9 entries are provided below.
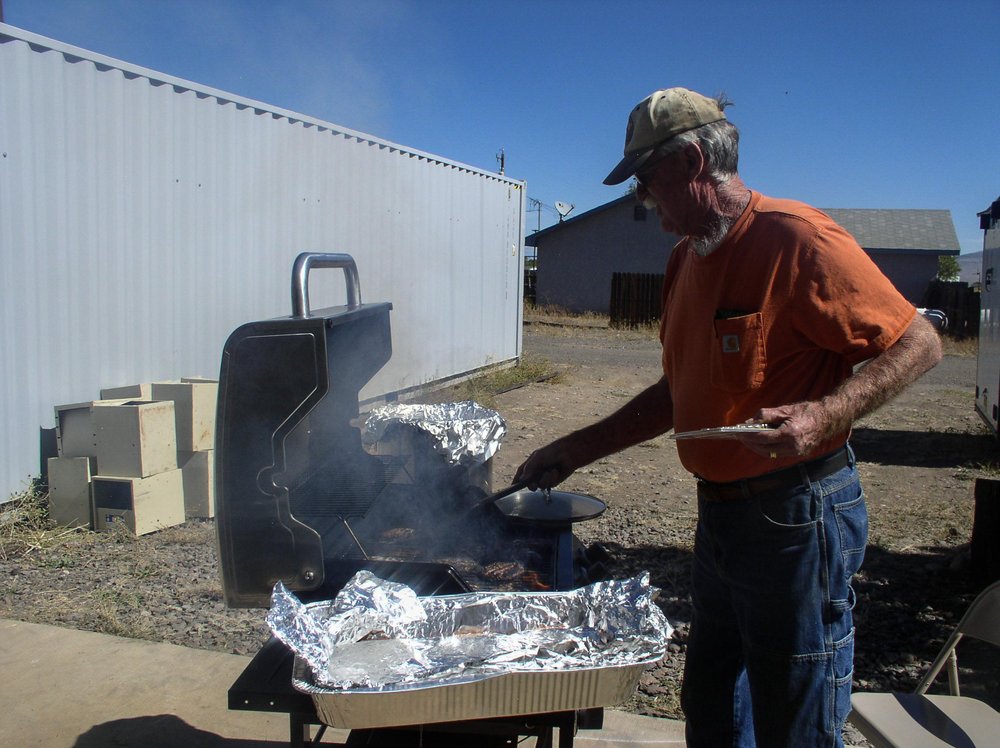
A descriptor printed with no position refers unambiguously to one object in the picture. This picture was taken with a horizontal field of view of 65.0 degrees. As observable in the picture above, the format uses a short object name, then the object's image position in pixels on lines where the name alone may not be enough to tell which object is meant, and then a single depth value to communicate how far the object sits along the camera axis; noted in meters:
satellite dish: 26.08
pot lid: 2.71
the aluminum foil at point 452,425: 2.97
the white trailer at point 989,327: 6.78
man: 1.57
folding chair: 2.09
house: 26.44
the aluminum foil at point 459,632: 1.55
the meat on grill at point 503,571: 2.34
